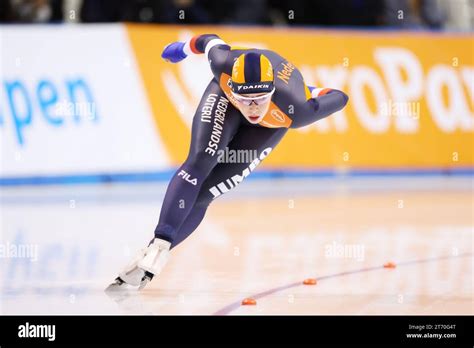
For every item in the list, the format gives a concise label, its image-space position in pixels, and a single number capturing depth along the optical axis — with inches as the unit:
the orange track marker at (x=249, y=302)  487.5
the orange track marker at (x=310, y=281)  552.1
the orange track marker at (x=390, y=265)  608.6
